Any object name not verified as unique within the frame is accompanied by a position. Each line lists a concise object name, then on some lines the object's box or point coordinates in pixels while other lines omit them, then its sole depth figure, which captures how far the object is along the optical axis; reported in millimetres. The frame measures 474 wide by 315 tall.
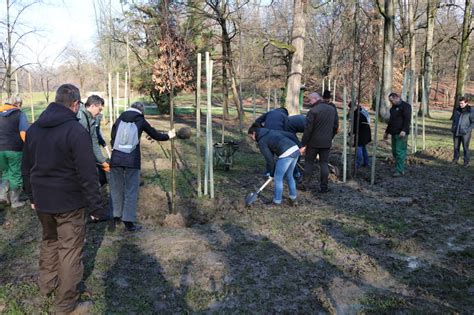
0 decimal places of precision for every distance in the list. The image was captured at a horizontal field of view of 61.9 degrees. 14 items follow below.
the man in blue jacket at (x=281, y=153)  6172
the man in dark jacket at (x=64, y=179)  3092
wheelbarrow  8812
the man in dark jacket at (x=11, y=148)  5844
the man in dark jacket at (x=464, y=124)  9656
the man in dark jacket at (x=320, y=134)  7141
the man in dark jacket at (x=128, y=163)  4996
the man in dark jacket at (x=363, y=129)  9297
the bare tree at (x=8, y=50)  16500
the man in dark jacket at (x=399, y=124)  8156
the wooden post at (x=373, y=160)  7507
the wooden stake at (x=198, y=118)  6145
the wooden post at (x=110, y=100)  13198
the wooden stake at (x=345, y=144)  7734
